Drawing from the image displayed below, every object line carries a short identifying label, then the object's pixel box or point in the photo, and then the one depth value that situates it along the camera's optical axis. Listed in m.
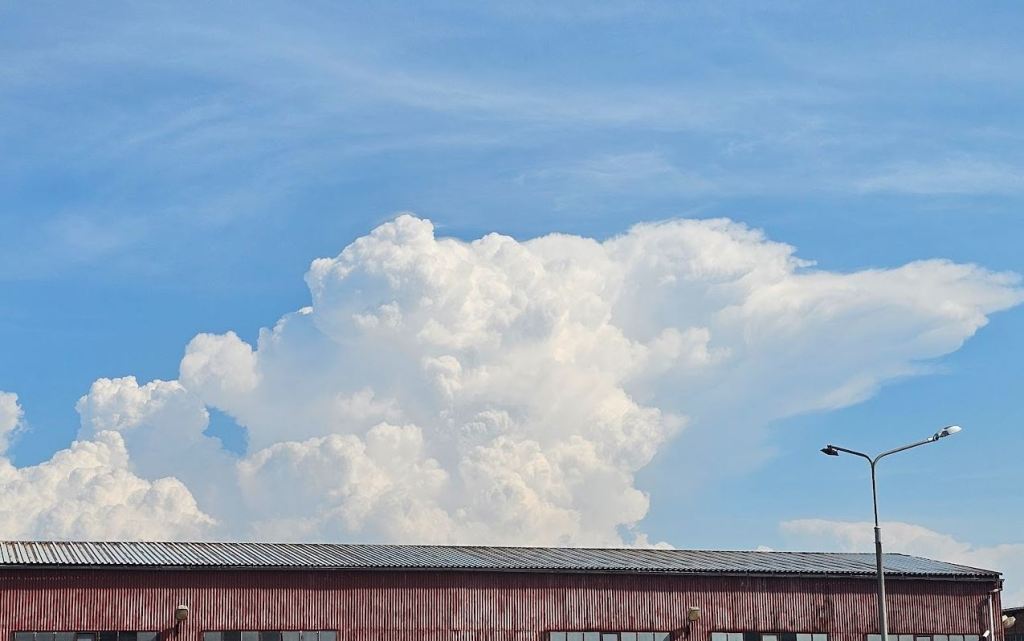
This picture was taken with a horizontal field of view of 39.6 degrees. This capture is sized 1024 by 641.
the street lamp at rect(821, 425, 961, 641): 60.97
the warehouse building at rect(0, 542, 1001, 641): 61.16
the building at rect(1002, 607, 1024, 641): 93.69
